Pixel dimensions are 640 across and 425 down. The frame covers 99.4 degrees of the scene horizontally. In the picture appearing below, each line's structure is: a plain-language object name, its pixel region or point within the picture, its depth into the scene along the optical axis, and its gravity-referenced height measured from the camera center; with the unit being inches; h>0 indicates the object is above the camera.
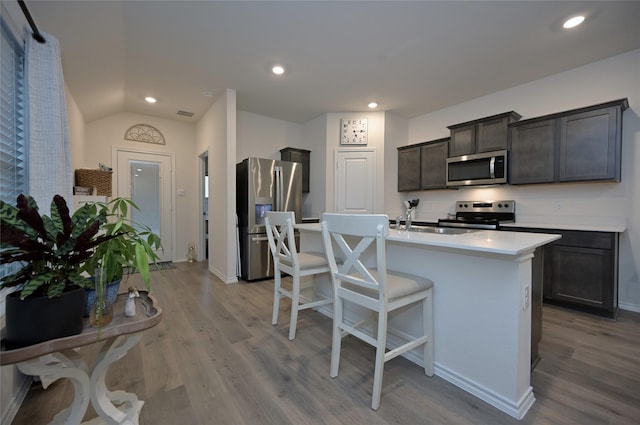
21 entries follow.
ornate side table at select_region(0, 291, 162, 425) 36.4 -24.1
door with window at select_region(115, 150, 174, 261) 184.9 +14.5
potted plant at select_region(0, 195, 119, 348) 34.4 -8.5
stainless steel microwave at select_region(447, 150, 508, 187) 135.4 +21.3
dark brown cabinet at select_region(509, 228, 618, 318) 103.0 -25.0
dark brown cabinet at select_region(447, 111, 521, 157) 135.3 +39.6
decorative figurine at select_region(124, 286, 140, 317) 44.4 -16.4
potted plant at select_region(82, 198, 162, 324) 40.6 -7.7
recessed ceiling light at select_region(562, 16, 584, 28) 90.5 +63.8
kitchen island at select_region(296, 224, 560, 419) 55.7 -23.0
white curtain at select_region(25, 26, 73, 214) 65.6 +22.0
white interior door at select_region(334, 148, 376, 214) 178.9 +19.0
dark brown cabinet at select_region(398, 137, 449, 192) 164.1 +27.6
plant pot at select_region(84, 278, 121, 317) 42.4 -14.0
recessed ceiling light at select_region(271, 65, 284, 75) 123.7 +64.7
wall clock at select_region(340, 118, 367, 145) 179.3 +50.7
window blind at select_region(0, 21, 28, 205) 62.6 +21.2
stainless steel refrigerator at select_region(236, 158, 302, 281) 153.3 +3.8
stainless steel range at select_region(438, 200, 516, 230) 136.7 -3.1
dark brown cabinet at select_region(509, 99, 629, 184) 107.1 +27.4
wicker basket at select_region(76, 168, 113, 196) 132.4 +14.2
